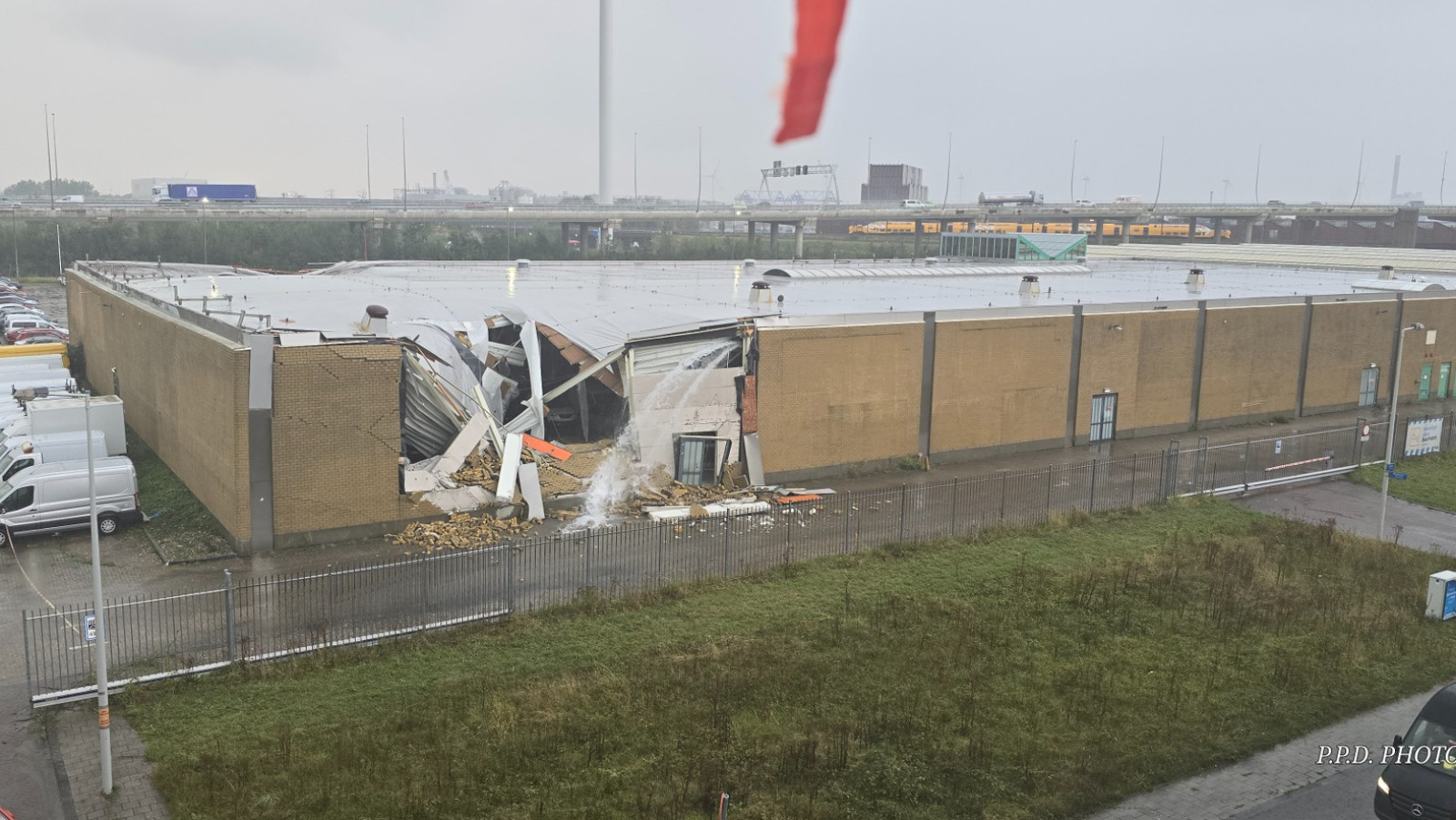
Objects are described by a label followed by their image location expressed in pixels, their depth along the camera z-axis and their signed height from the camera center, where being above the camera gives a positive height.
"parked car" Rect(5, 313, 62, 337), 44.22 -4.26
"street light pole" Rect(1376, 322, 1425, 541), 20.83 -4.19
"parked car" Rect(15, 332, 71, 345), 41.44 -4.63
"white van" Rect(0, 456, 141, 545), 19.30 -5.00
